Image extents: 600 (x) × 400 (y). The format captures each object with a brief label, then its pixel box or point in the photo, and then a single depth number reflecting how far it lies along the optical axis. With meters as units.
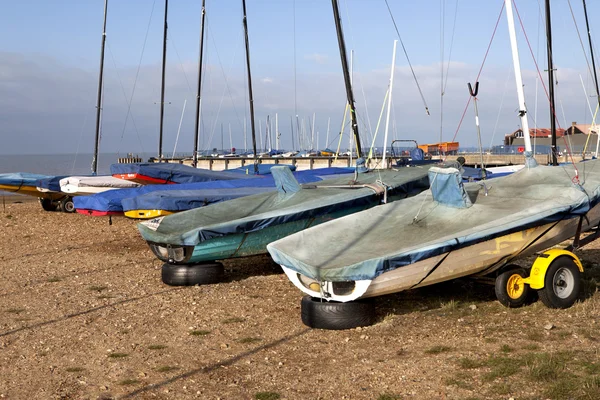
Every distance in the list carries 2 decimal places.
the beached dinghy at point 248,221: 13.30
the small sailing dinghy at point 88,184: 28.08
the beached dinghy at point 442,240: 9.68
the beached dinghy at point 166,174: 26.33
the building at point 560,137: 71.31
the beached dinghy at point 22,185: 29.69
